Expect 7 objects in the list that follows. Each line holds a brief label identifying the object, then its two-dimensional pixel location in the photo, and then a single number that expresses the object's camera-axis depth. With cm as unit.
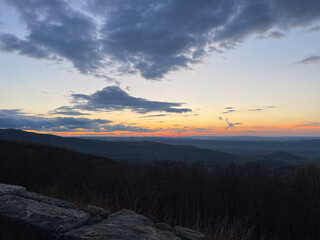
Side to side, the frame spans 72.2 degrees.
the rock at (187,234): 345
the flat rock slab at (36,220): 318
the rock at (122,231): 293
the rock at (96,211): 408
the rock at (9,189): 465
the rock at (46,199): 448
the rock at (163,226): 375
